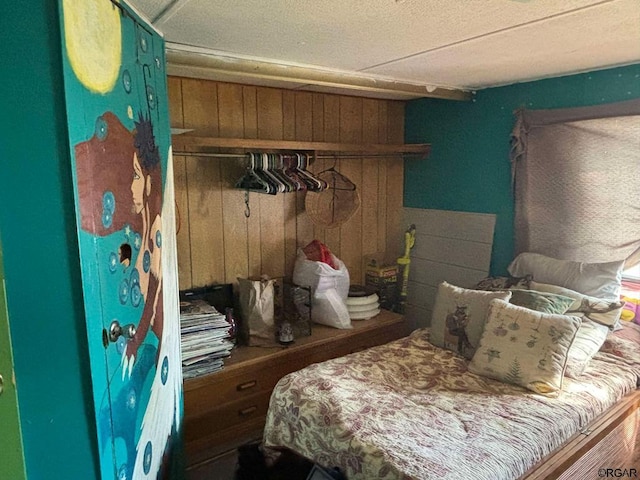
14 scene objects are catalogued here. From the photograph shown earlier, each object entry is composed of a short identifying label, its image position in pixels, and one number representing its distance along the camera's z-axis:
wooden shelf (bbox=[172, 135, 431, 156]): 2.35
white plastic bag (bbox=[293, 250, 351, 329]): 2.88
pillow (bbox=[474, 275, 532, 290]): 2.55
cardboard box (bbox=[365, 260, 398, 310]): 3.35
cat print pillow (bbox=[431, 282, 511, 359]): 2.27
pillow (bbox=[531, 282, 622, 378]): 2.07
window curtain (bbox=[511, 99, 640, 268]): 2.33
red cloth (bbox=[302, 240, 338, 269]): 3.01
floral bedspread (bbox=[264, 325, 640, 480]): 1.54
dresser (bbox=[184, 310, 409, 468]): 2.38
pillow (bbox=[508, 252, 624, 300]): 2.32
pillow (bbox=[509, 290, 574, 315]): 2.21
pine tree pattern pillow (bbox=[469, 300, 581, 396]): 1.93
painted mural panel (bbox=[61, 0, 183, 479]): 1.08
